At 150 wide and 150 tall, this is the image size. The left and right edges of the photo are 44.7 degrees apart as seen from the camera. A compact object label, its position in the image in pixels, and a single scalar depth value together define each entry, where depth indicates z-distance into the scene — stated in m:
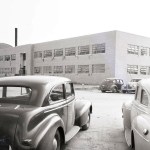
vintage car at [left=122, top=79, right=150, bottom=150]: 2.55
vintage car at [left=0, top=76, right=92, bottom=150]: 2.62
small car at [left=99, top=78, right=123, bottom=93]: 17.73
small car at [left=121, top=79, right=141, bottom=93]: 17.06
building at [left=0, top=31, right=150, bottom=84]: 28.16
